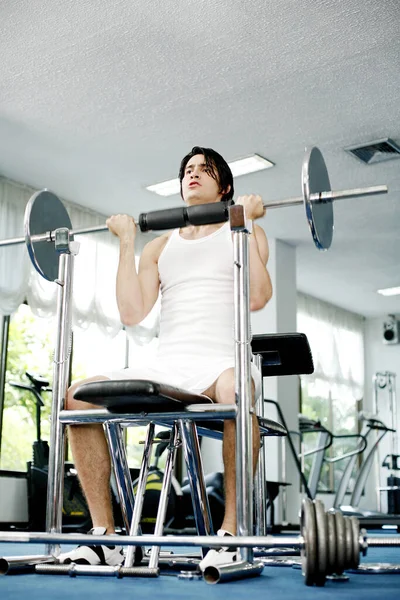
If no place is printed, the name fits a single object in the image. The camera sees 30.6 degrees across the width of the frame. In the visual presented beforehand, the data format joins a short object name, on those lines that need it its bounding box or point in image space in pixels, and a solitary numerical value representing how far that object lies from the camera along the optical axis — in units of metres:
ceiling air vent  5.24
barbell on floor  1.44
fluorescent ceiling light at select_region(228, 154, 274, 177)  5.55
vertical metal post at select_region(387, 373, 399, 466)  9.59
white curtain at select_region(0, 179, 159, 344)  5.61
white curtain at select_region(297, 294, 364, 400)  9.01
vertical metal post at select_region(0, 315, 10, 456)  5.64
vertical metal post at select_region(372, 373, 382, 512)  8.03
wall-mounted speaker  10.05
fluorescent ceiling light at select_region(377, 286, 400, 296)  8.98
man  1.94
